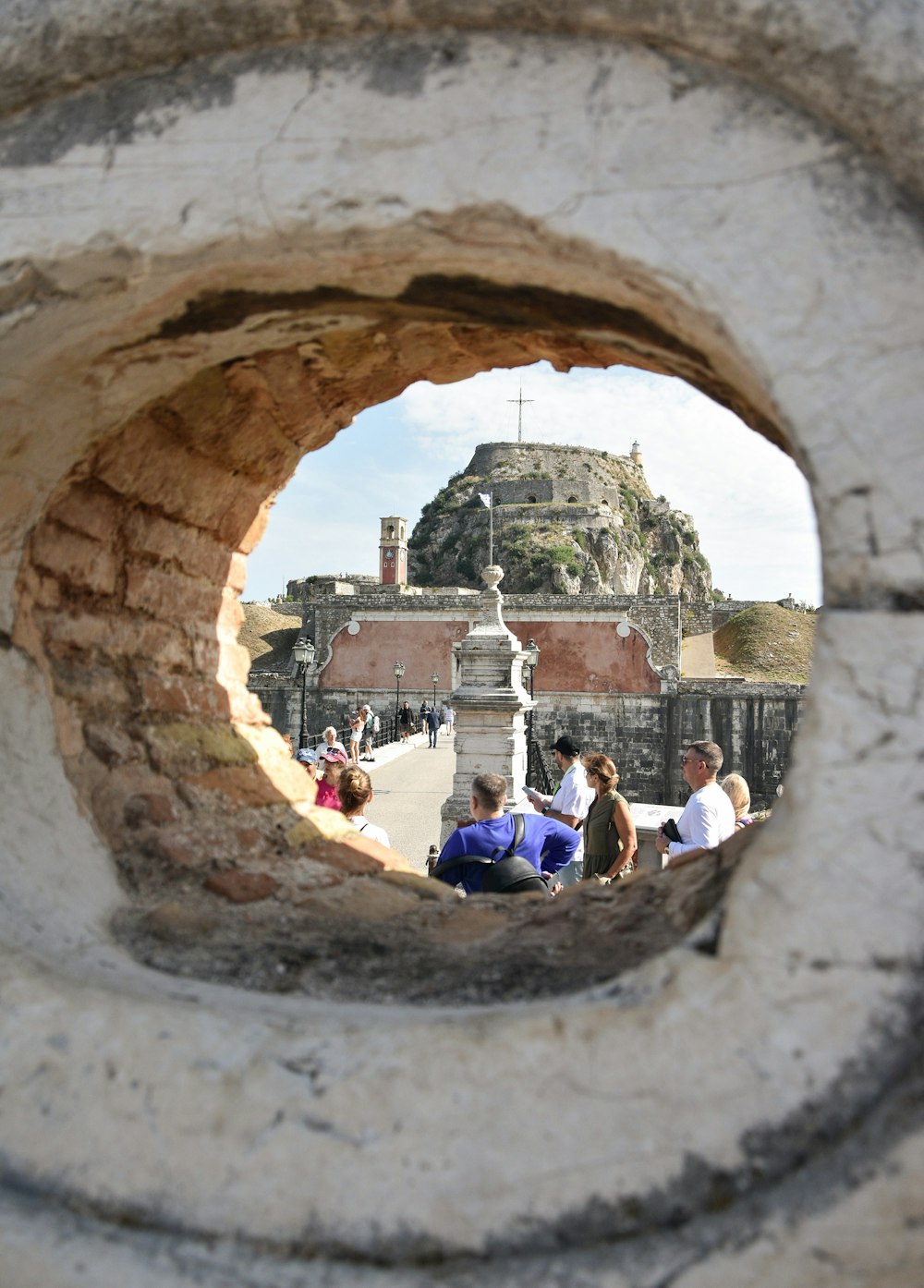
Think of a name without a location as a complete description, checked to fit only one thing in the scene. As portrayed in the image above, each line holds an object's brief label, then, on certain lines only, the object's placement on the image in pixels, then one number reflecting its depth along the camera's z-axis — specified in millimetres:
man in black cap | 5602
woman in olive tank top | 4328
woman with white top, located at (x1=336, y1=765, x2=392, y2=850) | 3857
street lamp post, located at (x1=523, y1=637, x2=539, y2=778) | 17467
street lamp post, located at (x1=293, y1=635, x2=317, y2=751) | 15016
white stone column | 11414
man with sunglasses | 3928
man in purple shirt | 3213
